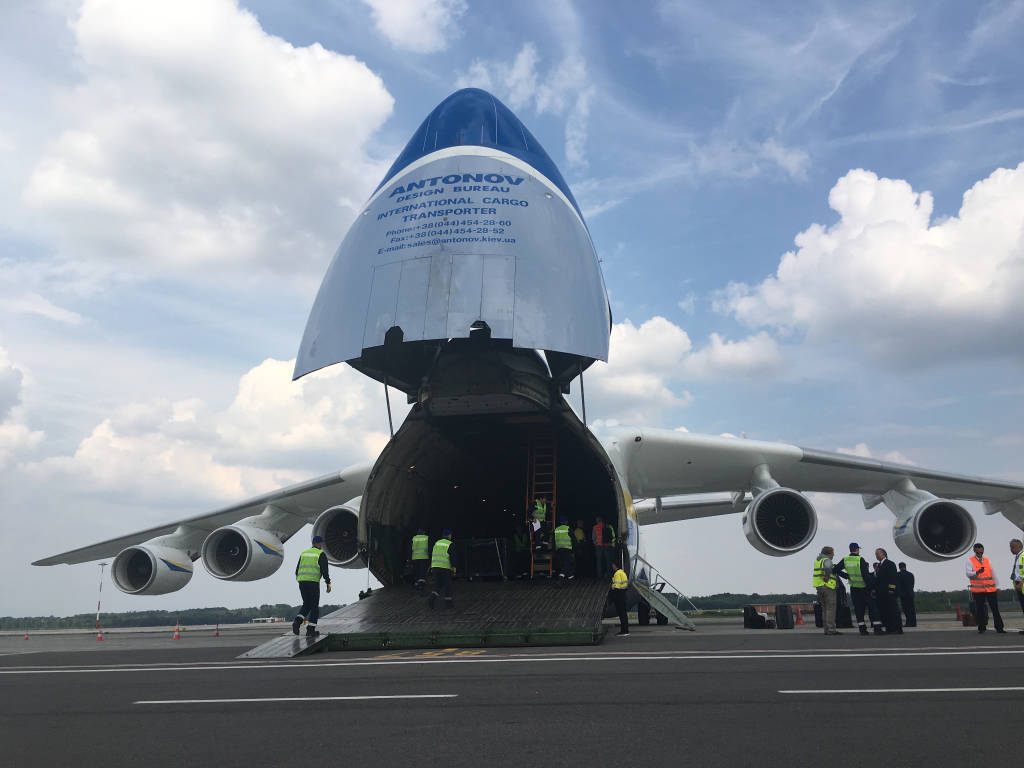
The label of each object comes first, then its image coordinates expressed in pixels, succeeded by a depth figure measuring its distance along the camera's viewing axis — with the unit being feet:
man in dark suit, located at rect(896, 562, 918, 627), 46.74
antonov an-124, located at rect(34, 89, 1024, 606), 34.60
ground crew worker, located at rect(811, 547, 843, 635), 36.96
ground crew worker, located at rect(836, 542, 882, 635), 38.24
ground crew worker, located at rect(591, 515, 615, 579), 45.47
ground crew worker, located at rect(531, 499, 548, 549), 44.27
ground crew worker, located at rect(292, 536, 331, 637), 34.78
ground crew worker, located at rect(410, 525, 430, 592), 42.39
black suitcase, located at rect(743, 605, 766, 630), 46.93
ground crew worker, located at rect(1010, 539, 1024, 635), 35.53
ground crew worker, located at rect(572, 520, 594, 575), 52.39
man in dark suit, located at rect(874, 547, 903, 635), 36.96
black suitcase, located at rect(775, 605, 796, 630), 46.62
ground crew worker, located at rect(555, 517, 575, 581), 41.96
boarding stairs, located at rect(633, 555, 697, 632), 40.22
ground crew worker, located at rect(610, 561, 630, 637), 37.91
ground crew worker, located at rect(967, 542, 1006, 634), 35.42
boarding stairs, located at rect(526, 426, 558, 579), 45.47
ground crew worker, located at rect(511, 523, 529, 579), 56.80
